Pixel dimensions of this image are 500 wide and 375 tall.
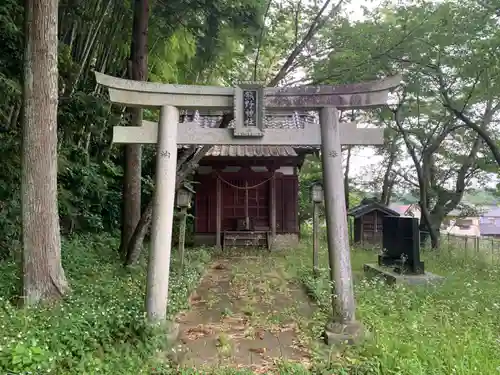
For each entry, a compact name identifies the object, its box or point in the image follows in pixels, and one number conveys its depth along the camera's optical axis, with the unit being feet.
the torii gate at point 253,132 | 14.76
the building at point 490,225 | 119.17
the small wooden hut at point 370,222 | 46.26
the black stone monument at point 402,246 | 25.61
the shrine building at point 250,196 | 41.39
